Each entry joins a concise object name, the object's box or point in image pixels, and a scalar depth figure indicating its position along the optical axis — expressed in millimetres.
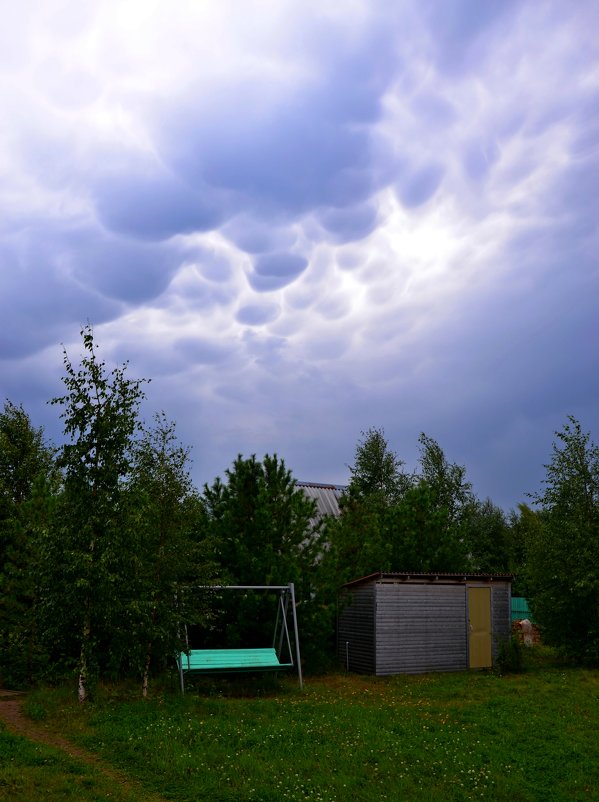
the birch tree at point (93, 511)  13805
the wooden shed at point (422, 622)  20688
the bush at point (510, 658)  21016
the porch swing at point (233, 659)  15586
